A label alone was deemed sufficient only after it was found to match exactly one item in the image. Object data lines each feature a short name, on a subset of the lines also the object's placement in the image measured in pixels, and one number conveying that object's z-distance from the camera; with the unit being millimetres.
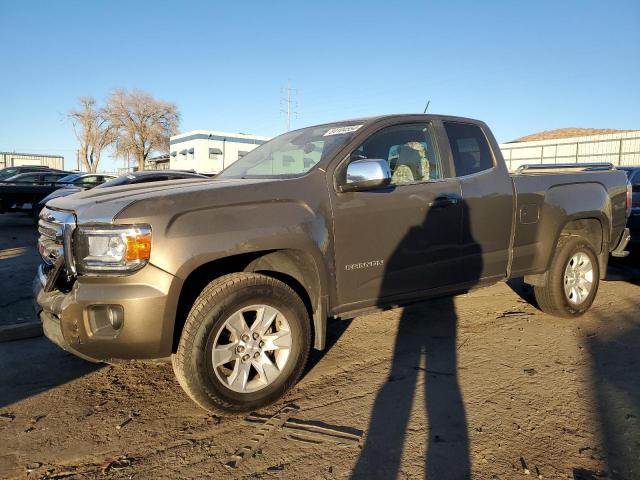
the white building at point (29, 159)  48762
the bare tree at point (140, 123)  53125
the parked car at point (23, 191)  12555
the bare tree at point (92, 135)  56791
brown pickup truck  2777
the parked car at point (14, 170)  19750
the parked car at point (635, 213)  7316
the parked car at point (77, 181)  12145
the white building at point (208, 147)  50062
